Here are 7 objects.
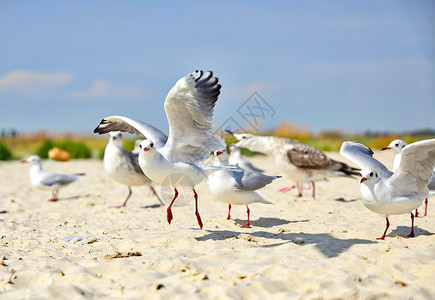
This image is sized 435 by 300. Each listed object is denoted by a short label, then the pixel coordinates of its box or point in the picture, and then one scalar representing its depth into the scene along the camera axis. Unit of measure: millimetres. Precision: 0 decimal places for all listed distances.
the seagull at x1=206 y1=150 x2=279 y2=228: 6113
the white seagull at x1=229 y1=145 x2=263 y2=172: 8328
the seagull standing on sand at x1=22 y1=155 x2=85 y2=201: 9898
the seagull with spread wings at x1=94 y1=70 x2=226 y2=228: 4891
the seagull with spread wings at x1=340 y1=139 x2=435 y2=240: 4941
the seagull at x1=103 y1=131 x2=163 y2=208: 8656
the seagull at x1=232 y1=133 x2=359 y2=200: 8922
